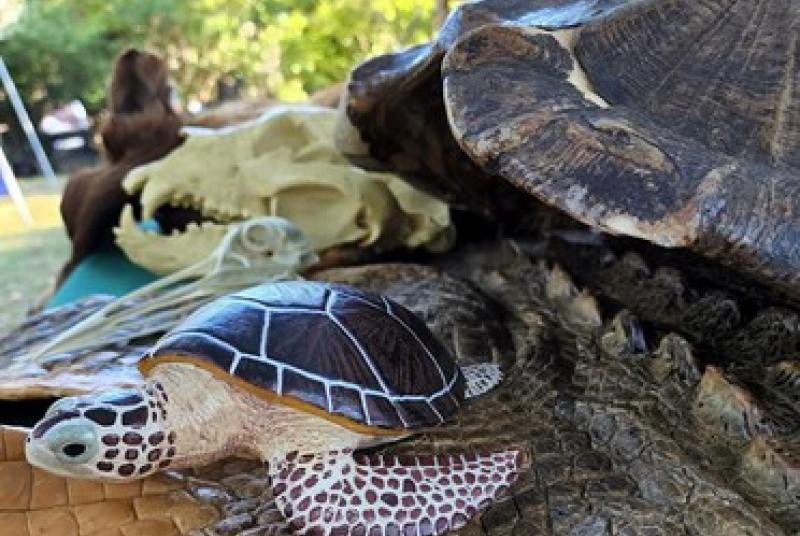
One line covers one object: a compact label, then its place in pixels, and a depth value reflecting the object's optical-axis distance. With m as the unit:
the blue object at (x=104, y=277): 1.14
